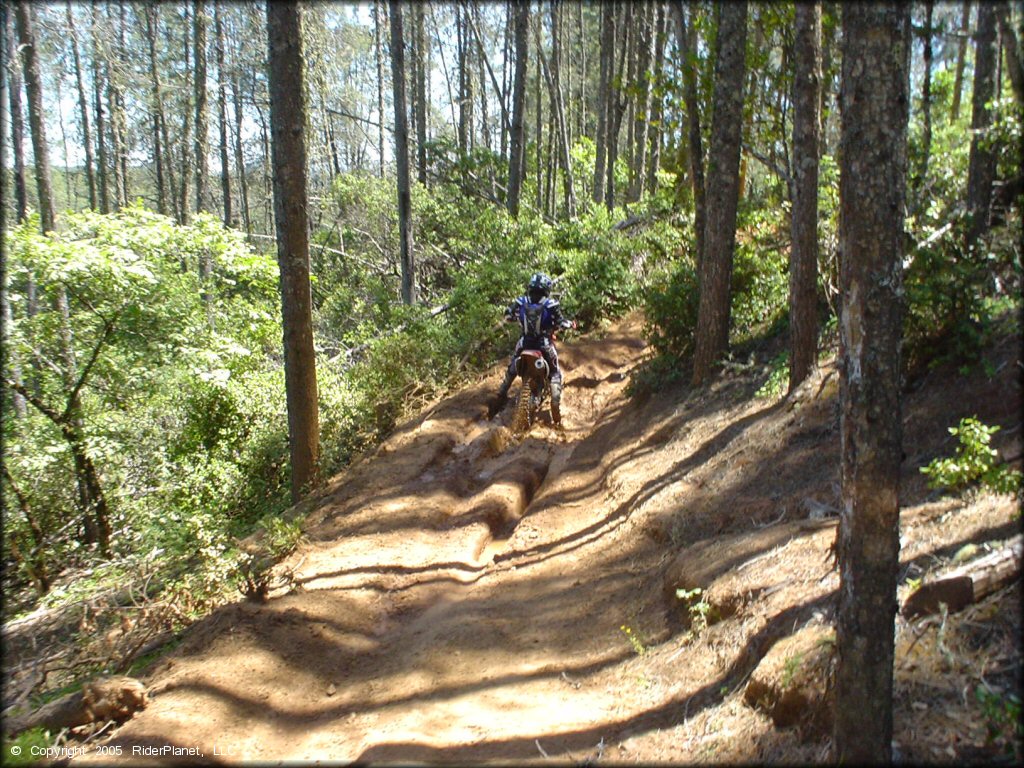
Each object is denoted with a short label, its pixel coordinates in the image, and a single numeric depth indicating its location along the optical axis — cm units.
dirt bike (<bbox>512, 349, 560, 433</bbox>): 1229
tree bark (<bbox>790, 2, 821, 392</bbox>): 902
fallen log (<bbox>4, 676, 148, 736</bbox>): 516
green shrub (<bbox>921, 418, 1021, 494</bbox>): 434
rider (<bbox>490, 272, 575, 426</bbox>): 1245
